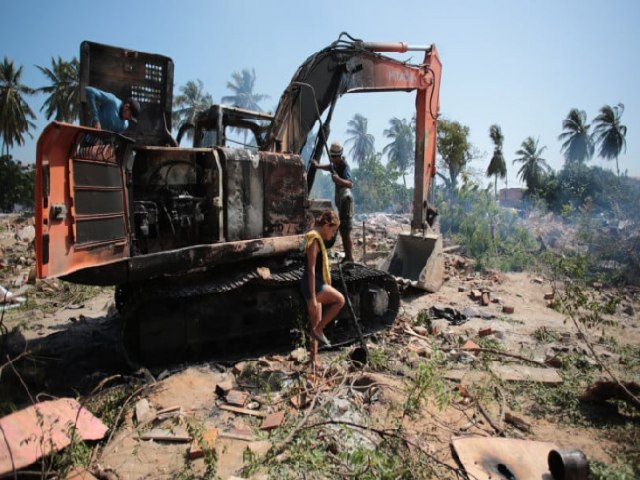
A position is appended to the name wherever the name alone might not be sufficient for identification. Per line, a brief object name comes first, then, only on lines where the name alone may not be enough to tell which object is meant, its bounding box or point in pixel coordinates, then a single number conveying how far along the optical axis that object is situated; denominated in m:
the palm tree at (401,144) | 55.19
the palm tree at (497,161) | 32.19
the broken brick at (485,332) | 5.60
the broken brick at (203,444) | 2.75
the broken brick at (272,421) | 3.13
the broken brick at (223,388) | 3.70
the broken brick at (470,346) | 4.94
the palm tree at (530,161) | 35.40
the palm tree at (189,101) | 32.75
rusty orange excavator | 3.15
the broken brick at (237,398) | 3.53
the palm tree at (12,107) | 25.62
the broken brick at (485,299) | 7.26
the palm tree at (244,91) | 62.00
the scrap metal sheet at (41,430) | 2.37
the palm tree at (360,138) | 65.08
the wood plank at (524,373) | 4.13
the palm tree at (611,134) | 33.78
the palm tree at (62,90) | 24.80
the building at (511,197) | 45.12
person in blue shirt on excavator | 4.35
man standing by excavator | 5.66
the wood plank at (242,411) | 3.38
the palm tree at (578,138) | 37.03
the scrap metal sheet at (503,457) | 2.64
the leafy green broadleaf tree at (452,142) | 21.91
